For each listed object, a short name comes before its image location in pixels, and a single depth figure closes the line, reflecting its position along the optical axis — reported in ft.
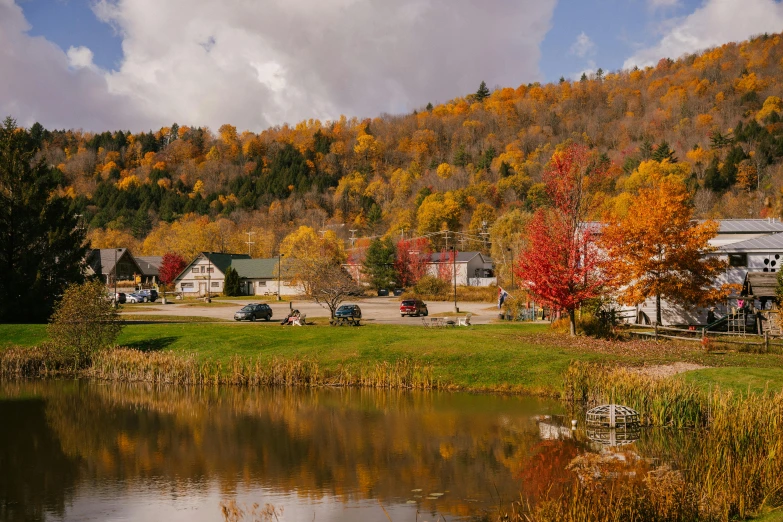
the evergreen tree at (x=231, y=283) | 356.38
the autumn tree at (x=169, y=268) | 397.39
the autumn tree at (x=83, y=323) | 125.90
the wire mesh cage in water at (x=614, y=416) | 77.82
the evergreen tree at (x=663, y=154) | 500.25
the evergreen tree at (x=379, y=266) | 347.97
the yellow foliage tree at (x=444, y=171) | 649.77
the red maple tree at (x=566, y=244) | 124.57
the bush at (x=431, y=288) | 313.94
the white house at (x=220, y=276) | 370.94
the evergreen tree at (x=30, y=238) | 167.53
